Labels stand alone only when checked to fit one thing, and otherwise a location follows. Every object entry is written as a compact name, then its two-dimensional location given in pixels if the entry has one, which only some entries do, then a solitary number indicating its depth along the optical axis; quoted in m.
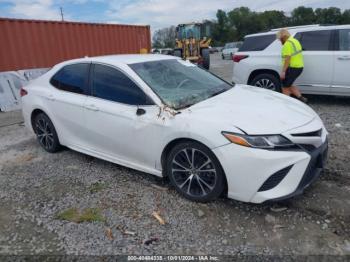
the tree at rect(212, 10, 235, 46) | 73.94
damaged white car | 2.85
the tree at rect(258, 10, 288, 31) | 74.39
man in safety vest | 6.52
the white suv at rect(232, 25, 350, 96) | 6.61
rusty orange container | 8.93
